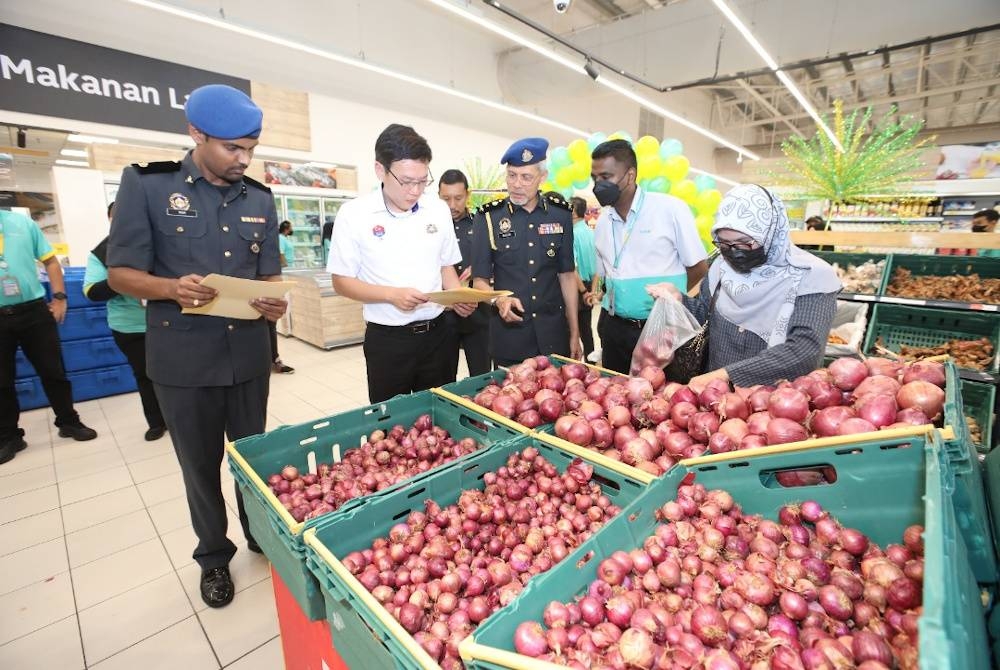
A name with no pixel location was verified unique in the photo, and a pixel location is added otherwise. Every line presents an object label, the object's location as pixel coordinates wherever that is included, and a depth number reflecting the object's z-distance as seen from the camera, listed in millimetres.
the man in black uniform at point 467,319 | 3473
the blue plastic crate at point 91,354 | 4520
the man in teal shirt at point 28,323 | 3307
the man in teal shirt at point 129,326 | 3369
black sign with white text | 5715
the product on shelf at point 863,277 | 3681
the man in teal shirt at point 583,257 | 4070
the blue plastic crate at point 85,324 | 4422
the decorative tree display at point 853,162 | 4121
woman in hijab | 1614
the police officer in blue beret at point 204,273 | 1682
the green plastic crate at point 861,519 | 567
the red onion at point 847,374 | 1337
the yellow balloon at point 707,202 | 5660
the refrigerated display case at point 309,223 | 8352
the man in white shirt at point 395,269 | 2131
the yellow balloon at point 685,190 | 5559
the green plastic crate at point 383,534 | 850
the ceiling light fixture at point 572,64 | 5629
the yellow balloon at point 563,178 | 5598
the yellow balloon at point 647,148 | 5473
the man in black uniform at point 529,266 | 2723
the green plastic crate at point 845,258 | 3928
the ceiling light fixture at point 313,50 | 4953
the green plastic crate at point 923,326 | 3111
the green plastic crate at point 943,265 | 3321
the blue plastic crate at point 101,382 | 4602
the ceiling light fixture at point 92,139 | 6435
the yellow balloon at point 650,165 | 5434
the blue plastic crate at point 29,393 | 4269
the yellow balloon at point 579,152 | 5500
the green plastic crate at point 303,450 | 1148
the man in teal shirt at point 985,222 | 4848
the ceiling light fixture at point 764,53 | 5855
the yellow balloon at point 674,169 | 5520
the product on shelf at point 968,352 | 2986
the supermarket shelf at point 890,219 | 5234
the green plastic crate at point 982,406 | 2719
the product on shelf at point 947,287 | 3098
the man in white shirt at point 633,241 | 2490
